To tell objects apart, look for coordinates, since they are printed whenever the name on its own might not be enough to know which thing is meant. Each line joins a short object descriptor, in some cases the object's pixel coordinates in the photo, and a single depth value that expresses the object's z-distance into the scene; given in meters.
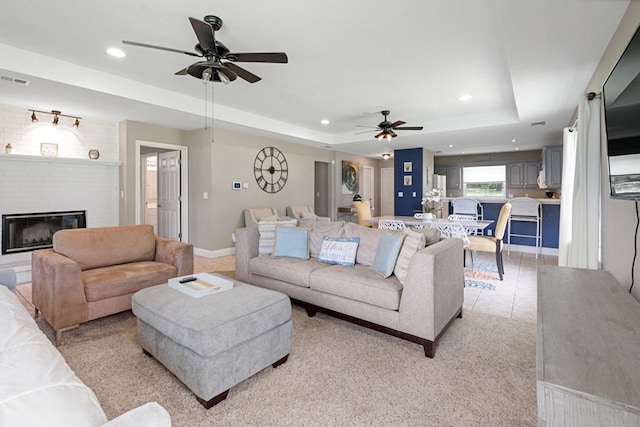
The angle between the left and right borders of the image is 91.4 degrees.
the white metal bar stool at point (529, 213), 5.83
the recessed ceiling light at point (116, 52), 3.05
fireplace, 4.30
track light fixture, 4.46
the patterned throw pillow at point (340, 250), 3.04
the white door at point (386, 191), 11.03
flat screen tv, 1.45
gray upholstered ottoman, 1.71
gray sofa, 2.27
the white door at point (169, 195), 6.04
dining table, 4.32
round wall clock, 6.48
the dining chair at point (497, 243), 4.19
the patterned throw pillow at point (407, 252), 2.49
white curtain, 2.47
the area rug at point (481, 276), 3.97
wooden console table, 0.75
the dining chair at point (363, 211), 5.88
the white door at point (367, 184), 10.14
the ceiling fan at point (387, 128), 5.10
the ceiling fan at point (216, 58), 2.38
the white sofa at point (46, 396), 0.73
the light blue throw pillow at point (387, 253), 2.63
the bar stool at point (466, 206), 6.09
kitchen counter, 5.75
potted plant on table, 5.07
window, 9.37
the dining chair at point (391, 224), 4.44
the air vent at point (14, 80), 3.24
